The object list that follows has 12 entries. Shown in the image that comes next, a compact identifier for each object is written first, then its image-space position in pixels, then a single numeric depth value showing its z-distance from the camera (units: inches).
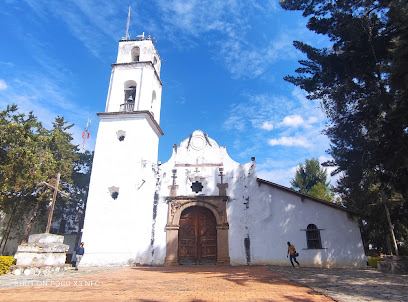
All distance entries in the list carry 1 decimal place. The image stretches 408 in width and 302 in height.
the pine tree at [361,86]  364.2
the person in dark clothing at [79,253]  474.9
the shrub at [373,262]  582.1
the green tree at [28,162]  662.5
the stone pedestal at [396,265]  400.5
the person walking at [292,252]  501.7
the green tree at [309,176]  1198.9
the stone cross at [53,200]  453.6
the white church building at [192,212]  544.4
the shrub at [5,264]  384.2
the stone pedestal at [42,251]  403.9
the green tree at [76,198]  939.3
